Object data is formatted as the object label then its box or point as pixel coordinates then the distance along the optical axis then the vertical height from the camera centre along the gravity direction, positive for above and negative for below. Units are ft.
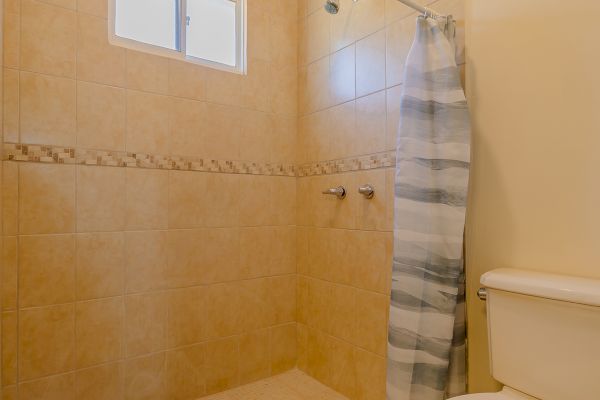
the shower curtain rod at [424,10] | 4.24 +2.29
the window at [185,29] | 5.63 +2.92
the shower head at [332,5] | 4.71 +2.58
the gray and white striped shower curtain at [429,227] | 4.04 -0.31
